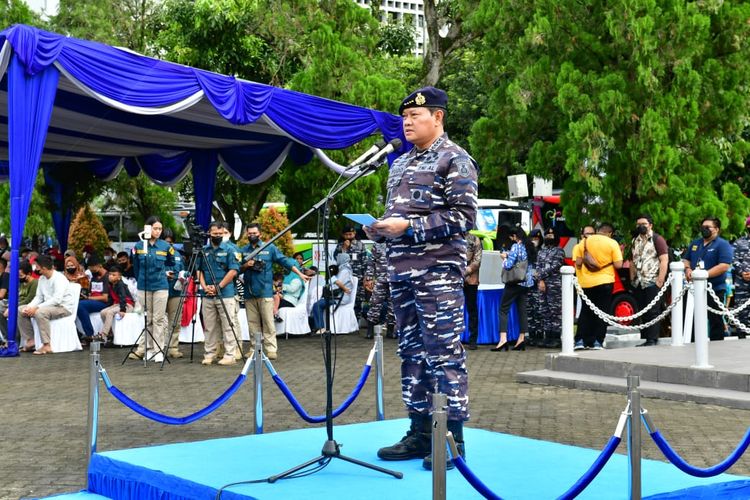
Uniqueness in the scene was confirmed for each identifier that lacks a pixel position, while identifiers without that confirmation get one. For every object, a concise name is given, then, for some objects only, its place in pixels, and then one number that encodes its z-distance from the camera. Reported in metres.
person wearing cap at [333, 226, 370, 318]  18.22
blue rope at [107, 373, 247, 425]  6.52
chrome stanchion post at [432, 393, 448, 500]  4.28
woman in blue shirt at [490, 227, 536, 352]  14.84
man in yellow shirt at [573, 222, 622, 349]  14.05
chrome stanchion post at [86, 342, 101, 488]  6.60
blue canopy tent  13.15
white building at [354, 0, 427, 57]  26.45
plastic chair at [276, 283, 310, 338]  17.75
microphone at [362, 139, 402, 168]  5.39
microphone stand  5.35
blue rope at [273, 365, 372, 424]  7.10
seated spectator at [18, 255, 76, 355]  15.39
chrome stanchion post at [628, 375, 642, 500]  4.97
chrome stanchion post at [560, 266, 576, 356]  12.34
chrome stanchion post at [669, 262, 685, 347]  12.73
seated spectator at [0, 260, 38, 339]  15.87
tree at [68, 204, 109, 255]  24.17
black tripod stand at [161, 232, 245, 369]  13.43
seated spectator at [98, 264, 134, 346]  16.17
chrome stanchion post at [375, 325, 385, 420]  7.82
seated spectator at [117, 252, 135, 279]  18.59
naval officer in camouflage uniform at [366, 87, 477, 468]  5.62
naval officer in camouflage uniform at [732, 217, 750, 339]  15.28
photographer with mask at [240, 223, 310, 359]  13.62
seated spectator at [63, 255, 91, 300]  17.17
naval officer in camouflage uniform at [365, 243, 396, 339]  16.75
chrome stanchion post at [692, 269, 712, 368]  10.99
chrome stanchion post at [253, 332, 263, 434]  7.47
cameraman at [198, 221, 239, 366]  13.51
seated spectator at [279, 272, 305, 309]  17.67
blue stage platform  5.36
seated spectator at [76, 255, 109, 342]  16.42
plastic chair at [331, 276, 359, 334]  18.23
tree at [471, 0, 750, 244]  17.69
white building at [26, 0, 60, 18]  31.12
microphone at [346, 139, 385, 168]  5.55
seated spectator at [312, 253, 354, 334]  17.48
